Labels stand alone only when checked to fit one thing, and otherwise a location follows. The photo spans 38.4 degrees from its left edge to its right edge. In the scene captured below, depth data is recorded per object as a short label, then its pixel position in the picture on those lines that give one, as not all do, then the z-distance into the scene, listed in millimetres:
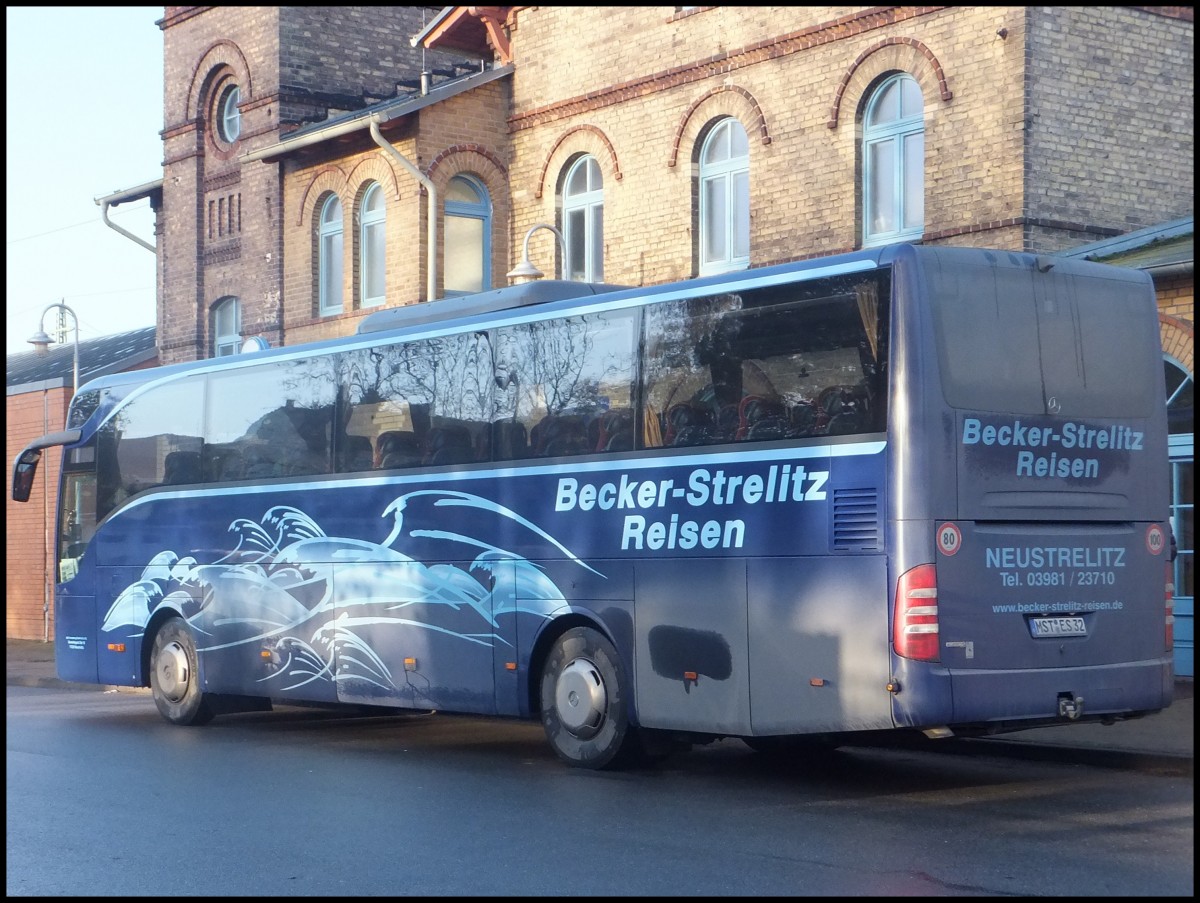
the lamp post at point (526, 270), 20797
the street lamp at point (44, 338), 27219
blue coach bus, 10008
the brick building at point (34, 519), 30859
